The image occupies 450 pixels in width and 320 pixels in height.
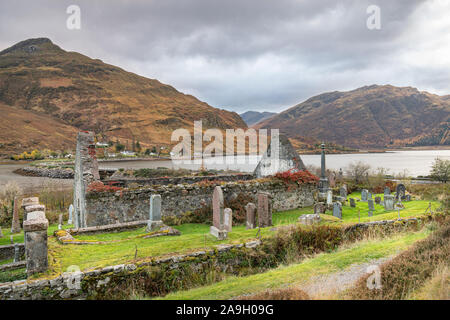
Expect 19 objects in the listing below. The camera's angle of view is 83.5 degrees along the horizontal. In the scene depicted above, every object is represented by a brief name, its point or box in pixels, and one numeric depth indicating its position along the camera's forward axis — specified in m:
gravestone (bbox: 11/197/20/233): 16.29
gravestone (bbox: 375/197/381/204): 17.21
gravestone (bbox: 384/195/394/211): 14.34
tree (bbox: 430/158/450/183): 30.78
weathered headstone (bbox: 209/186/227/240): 8.91
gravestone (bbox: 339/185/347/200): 18.57
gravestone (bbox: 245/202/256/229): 10.12
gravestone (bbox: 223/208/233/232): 8.83
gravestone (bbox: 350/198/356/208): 16.57
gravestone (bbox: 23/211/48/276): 5.33
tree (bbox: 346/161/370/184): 31.09
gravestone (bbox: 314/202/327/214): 12.10
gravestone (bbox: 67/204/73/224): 16.94
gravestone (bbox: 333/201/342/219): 12.56
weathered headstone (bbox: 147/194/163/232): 10.18
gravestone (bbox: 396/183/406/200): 18.06
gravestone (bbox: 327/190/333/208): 14.56
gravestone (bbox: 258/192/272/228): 9.99
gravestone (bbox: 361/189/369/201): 18.48
